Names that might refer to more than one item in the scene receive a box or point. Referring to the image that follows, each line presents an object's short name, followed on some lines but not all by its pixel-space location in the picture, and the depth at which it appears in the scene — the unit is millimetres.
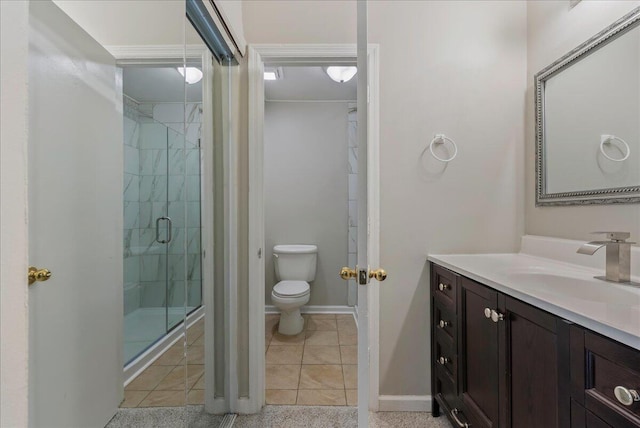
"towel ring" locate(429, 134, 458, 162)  1617
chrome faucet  993
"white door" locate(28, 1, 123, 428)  755
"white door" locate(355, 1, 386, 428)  955
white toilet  2369
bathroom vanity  626
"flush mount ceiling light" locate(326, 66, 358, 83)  2314
